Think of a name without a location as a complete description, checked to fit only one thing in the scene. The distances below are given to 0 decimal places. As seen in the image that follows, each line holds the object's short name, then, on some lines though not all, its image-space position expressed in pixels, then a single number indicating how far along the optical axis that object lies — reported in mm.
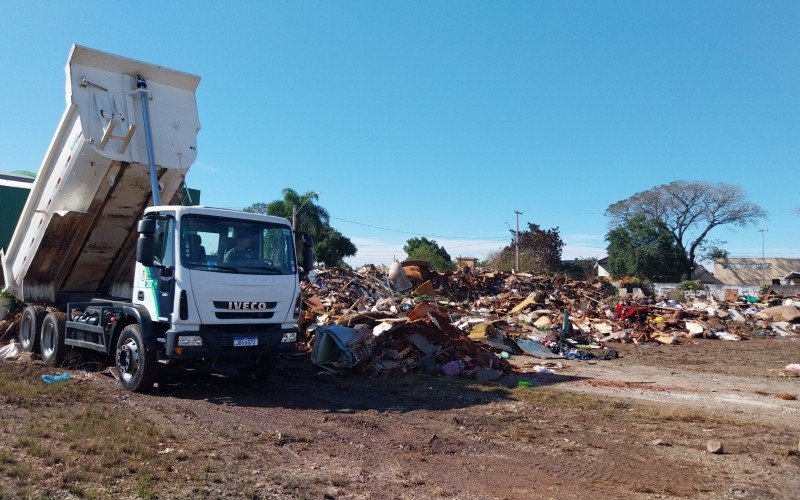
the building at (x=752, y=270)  74125
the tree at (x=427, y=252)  45500
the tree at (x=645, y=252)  59188
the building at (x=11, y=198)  20138
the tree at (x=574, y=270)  53156
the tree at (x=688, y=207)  62031
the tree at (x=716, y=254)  65312
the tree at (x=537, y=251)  51375
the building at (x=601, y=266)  70988
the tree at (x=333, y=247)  52719
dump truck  8625
